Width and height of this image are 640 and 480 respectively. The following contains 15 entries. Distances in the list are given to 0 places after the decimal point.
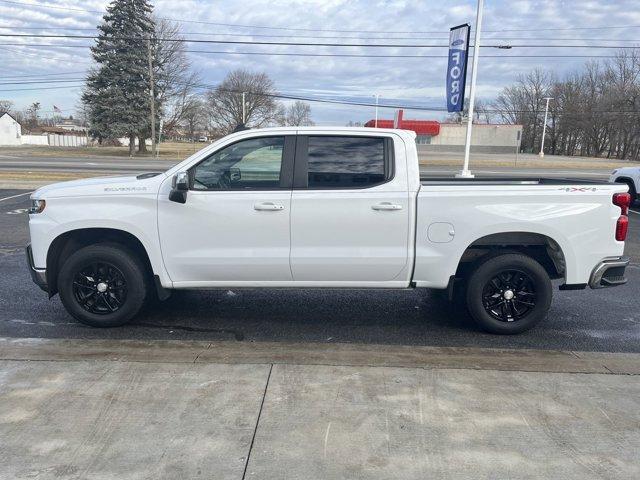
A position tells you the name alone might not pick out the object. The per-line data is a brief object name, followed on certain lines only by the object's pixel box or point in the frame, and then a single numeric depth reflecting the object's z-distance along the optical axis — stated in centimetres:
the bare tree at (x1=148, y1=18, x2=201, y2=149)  4631
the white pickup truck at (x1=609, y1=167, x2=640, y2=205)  1416
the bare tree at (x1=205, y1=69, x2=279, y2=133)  6538
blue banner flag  1812
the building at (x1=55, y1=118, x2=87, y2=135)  11636
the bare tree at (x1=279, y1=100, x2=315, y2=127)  6952
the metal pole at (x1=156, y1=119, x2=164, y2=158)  4659
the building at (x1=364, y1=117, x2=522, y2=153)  7288
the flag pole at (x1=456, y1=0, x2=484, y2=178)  1903
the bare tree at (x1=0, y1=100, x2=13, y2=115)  10694
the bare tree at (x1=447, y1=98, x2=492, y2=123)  9231
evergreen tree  4281
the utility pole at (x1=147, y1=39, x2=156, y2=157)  4228
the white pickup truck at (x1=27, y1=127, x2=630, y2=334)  487
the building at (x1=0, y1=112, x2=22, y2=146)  7950
